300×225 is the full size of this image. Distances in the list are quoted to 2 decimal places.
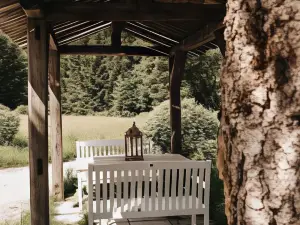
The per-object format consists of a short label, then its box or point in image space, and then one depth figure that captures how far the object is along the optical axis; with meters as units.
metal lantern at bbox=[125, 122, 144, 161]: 5.06
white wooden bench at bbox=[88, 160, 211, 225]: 3.55
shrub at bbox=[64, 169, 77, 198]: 6.81
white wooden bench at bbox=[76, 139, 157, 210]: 5.48
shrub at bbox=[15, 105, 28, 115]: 21.58
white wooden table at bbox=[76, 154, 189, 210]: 5.17
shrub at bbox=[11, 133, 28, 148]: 12.51
